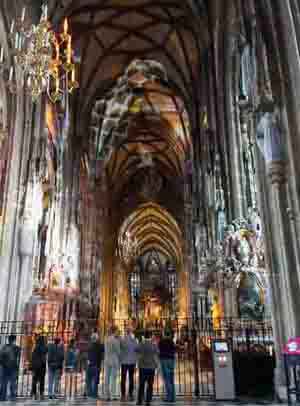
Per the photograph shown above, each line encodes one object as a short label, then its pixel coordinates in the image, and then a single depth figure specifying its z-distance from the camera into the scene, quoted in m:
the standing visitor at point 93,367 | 7.94
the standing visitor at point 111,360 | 7.98
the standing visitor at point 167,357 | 7.19
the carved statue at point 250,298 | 12.45
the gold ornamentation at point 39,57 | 8.75
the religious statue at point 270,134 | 8.28
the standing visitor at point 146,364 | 6.65
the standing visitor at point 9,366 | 7.68
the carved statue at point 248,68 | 9.60
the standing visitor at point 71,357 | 11.71
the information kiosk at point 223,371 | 7.15
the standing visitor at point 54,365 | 8.19
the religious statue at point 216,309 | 15.51
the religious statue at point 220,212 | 14.94
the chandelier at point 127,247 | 40.50
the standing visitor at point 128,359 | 7.92
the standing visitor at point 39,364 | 8.19
